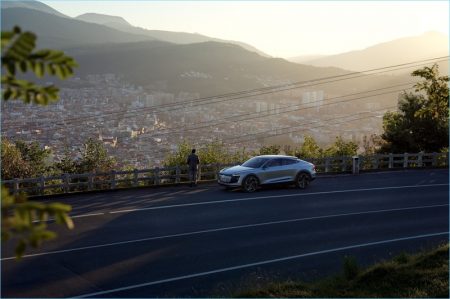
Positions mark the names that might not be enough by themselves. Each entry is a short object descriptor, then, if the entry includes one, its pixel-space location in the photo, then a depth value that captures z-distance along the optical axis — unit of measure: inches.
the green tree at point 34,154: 1310.3
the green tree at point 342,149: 1581.0
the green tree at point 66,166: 1235.3
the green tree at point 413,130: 1562.5
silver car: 954.1
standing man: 1017.5
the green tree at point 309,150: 1549.7
